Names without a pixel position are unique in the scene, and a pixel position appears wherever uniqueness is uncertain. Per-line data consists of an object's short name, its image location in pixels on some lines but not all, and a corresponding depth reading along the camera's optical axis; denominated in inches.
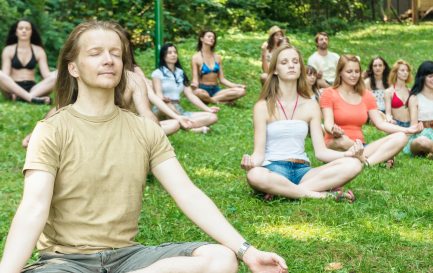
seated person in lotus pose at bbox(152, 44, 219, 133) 401.4
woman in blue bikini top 481.7
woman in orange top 315.3
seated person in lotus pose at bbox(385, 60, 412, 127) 395.5
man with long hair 129.2
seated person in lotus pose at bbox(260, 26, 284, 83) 506.0
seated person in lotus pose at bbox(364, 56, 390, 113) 451.8
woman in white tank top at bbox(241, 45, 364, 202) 250.5
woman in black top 436.8
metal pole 454.0
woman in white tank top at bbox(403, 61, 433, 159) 354.3
